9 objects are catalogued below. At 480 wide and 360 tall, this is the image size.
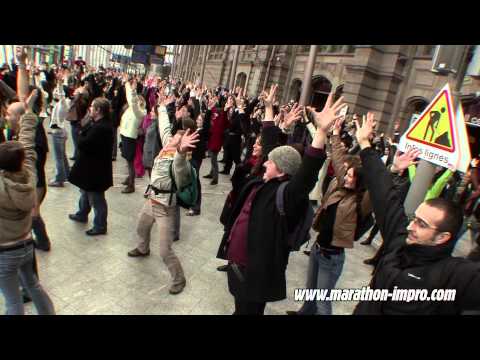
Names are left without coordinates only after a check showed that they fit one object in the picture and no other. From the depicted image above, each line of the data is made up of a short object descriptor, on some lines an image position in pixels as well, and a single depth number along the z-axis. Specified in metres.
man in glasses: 1.60
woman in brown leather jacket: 3.15
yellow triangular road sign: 2.63
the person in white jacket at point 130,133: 6.03
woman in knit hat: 2.43
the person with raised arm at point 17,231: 2.37
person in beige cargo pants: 3.63
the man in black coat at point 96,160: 4.38
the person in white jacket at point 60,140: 5.83
